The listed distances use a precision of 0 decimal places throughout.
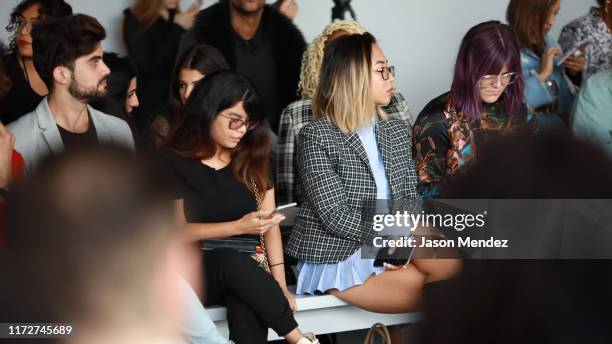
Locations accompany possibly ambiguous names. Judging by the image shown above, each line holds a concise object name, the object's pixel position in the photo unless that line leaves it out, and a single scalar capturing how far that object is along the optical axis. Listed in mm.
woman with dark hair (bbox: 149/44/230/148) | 7273
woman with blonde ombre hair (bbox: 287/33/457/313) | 6410
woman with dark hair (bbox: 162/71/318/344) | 5836
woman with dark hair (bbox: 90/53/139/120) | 7453
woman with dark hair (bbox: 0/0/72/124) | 7395
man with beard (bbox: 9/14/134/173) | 6738
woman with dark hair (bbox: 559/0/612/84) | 9375
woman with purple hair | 7164
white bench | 6422
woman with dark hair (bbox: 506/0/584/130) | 8867
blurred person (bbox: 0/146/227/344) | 1656
